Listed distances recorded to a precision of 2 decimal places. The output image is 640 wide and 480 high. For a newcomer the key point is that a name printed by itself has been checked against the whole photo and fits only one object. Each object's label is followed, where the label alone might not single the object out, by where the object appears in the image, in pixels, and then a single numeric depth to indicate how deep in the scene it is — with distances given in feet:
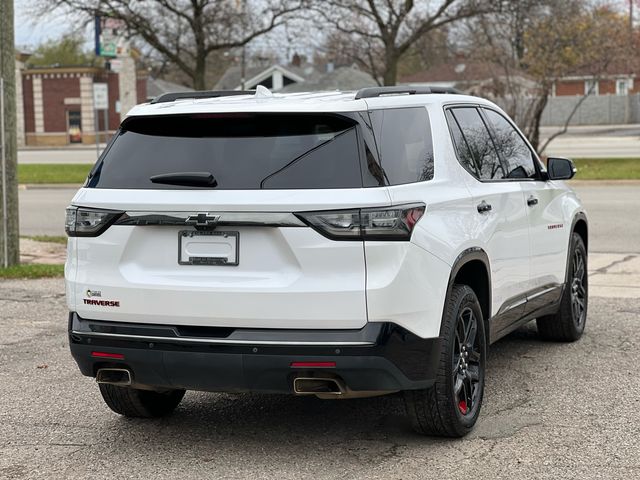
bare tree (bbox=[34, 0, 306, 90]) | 105.60
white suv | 15.46
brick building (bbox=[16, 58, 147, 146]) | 232.12
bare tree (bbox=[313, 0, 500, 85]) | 102.68
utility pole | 37.99
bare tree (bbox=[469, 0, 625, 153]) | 92.94
